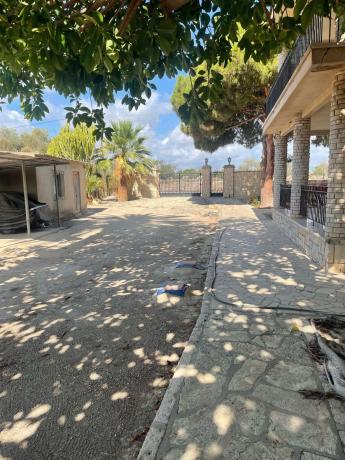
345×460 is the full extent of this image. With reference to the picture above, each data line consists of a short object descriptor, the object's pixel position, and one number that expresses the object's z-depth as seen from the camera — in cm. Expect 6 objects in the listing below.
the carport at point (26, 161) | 931
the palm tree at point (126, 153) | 2239
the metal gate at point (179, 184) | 3243
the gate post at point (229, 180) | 2503
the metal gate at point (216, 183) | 2742
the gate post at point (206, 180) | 2653
